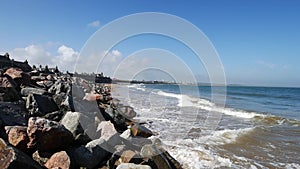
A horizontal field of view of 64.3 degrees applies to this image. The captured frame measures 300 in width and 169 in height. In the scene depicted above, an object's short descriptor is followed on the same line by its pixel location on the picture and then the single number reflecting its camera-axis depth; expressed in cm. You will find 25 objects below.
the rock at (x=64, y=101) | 719
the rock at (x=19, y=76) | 986
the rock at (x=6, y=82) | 734
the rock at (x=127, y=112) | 1083
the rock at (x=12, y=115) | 491
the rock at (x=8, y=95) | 641
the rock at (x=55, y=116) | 616
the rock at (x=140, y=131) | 650
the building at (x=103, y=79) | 5319
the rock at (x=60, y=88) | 1028
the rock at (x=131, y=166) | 394
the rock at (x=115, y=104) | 1141
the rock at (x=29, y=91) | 820
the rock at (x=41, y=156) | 417
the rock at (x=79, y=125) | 508
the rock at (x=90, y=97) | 1010
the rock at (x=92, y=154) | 432
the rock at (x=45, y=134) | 418
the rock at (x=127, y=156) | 433
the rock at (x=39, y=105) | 635
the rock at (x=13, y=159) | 330
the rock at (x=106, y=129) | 518
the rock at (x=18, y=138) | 415
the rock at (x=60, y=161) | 396
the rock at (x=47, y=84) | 1169
